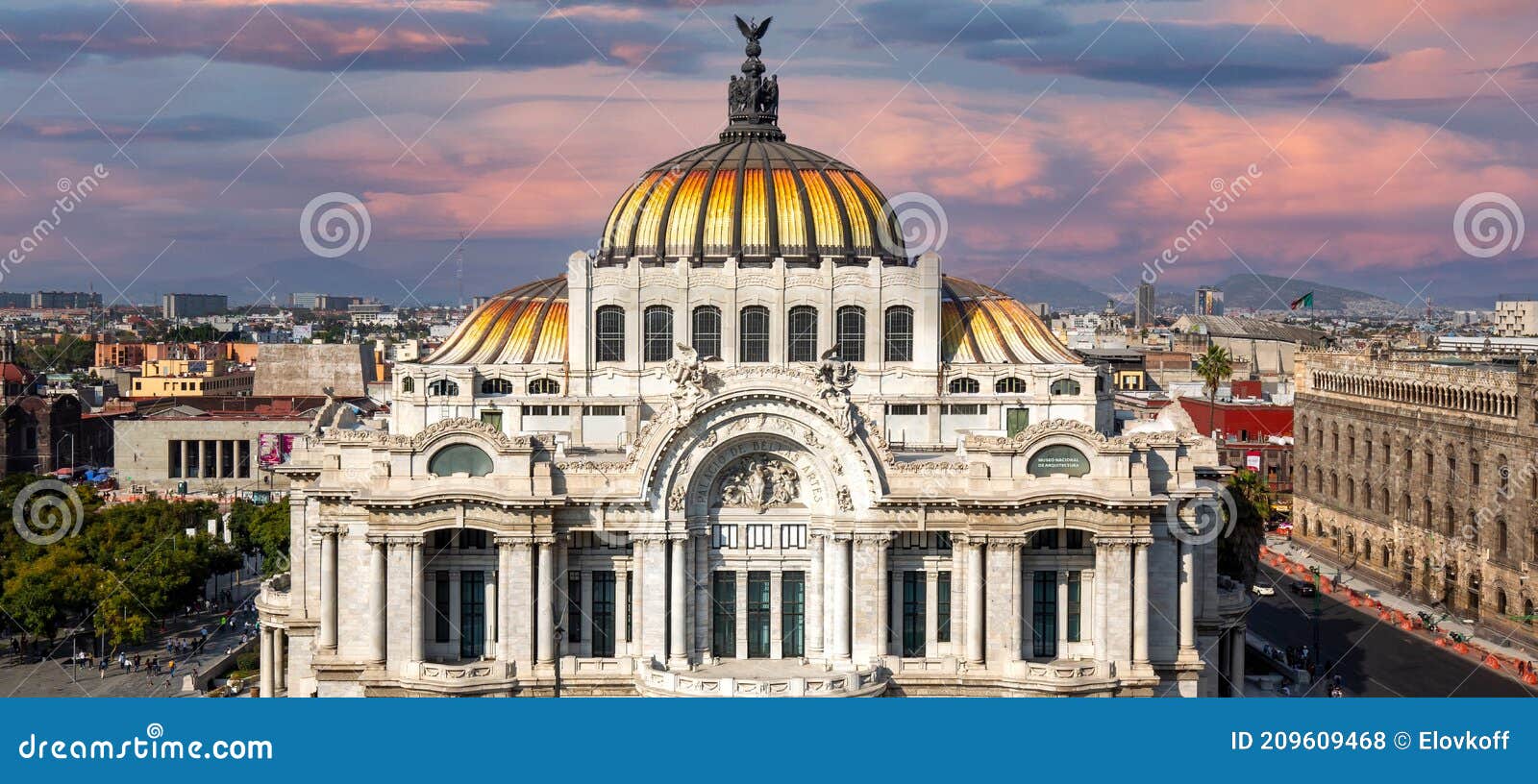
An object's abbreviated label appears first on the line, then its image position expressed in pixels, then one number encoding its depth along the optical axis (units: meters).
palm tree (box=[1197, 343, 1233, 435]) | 160.88
